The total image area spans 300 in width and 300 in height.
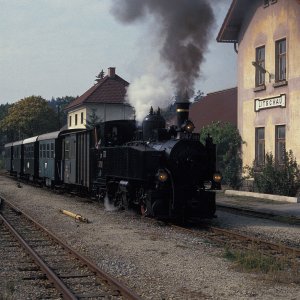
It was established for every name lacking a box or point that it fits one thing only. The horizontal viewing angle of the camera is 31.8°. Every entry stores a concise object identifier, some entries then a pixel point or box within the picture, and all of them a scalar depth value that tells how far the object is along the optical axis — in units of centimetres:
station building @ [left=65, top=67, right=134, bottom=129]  4969
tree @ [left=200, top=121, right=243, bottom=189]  2238
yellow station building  1991
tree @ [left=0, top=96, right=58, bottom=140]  5947
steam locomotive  1168
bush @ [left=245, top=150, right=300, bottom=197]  1877
